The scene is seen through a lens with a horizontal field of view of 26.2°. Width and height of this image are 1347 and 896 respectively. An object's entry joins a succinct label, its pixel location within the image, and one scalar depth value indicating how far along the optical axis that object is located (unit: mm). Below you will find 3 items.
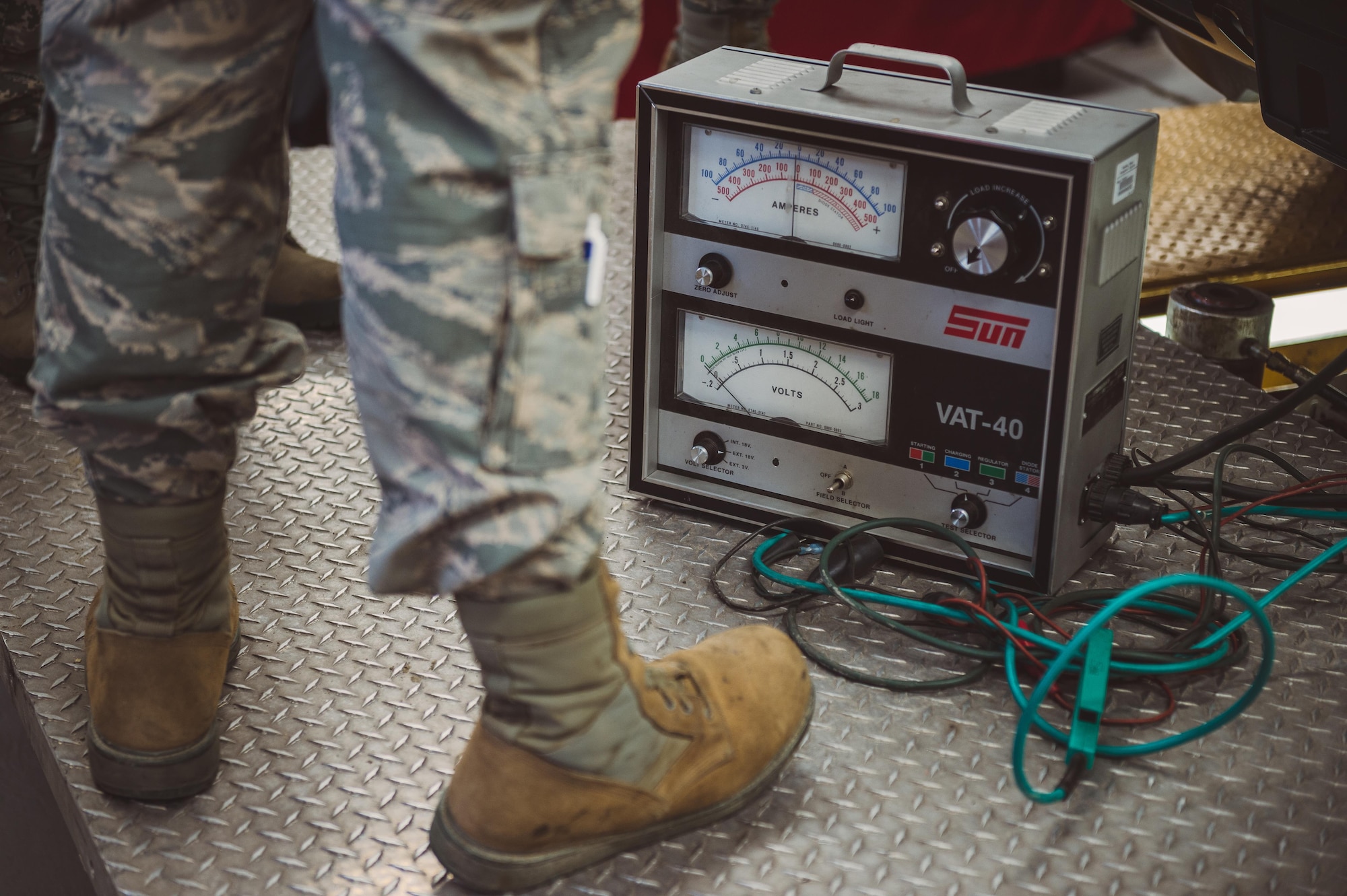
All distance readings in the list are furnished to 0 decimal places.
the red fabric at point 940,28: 4304
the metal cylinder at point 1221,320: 2688
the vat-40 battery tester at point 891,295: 2218
